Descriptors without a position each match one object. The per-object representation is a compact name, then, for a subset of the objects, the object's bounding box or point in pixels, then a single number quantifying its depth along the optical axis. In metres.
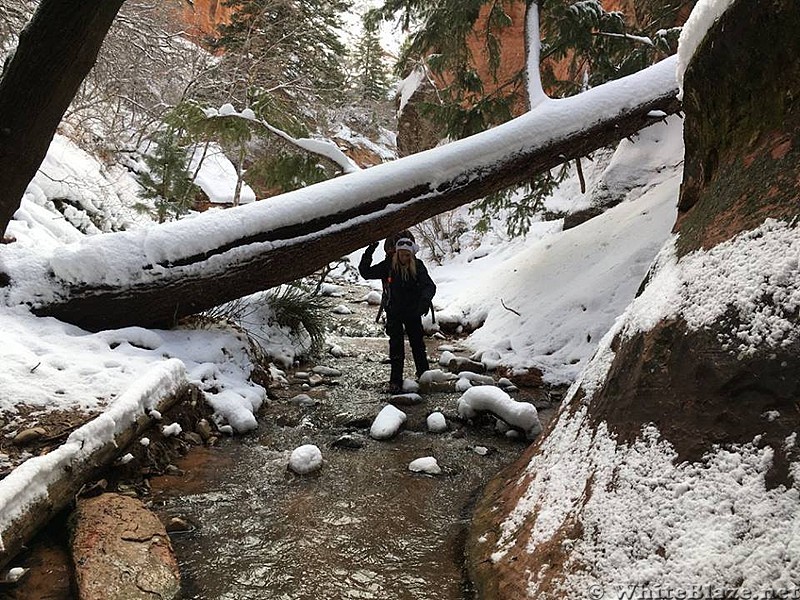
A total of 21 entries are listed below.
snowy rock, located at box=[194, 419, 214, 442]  3.68
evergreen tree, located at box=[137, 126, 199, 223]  8.79
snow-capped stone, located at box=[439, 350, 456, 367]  6.37
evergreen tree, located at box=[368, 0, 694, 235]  7.39
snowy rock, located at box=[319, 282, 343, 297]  12.49
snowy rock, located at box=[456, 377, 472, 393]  5.10
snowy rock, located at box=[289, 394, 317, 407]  4.75
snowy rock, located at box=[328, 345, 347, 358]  6.82
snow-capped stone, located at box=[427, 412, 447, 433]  4.08
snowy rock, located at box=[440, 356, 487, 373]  6.11
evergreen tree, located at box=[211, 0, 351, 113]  11.60
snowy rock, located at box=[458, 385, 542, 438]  3.84
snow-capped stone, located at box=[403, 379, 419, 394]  5.20
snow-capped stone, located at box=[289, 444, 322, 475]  3.26
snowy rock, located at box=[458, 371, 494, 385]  5.30
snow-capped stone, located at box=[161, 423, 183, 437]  3.34
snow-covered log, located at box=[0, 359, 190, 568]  2.04
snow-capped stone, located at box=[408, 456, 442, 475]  3.32
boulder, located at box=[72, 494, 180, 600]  1.92
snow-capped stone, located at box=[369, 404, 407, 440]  3.93
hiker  5.46
